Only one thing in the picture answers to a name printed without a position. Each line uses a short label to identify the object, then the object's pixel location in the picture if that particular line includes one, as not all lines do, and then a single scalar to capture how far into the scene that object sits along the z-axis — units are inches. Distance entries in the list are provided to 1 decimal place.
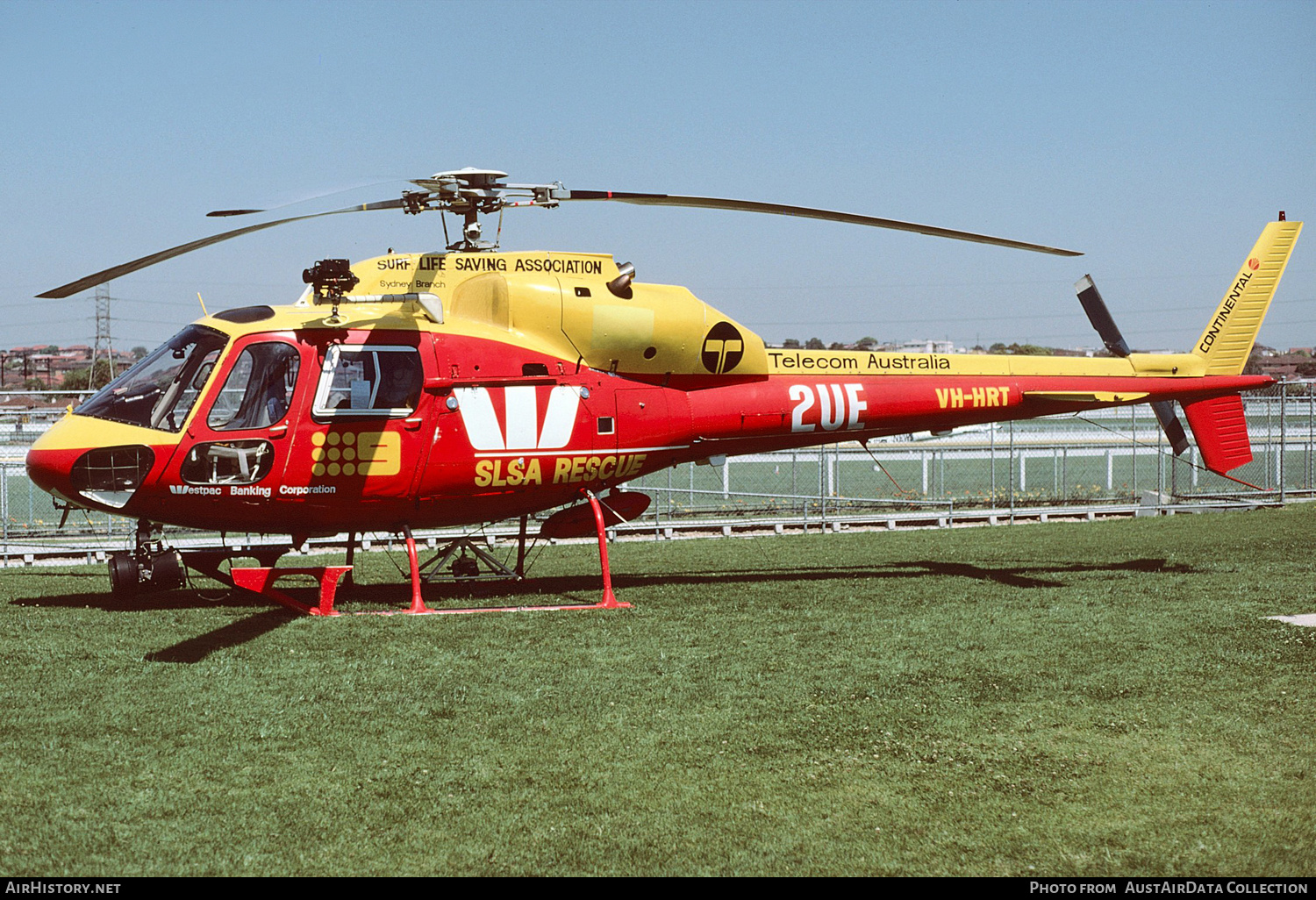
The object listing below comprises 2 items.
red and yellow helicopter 414.9
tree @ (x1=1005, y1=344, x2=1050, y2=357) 2211.9
